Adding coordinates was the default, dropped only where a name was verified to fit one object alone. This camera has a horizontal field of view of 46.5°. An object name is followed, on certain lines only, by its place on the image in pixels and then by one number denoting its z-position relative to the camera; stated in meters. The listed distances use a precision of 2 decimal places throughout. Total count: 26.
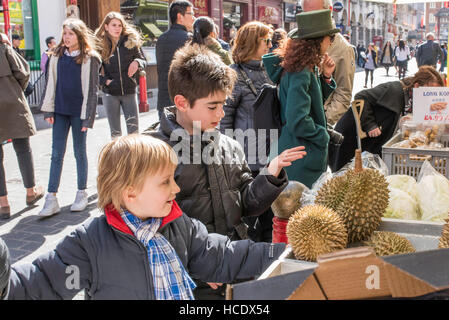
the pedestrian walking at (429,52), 17.48
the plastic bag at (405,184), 2.29
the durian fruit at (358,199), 1.70
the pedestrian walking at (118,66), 6.39
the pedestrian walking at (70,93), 5.29
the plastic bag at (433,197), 2.09
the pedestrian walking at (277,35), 6.92
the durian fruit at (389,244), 1.59
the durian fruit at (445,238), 1.49
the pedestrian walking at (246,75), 4.49
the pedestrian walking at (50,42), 13.11
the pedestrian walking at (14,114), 5.21
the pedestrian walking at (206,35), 5.68
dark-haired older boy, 2.25
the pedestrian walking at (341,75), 4.80
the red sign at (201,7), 20.60
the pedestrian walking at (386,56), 25.19
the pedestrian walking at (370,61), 20.38
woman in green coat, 3.41
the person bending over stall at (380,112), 4.09
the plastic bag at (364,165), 2.36
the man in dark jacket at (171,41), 6.22
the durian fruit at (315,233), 1.55
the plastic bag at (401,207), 2.07
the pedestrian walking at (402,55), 24.09
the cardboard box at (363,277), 0.97
